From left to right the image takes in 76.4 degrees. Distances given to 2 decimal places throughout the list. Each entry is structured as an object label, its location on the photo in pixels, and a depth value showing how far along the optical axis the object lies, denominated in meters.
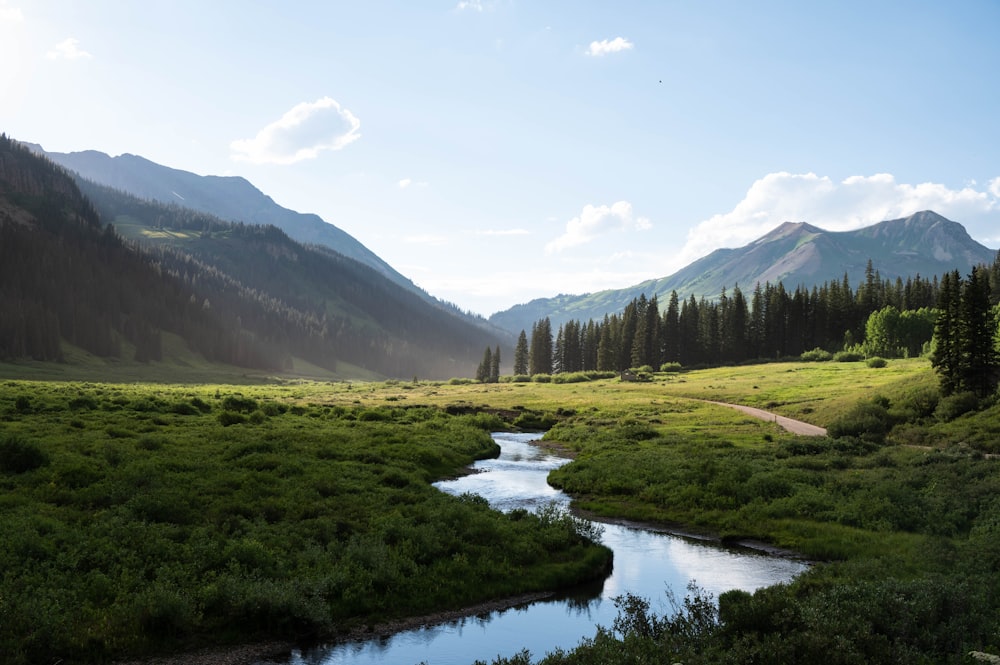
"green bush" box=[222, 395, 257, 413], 73.04
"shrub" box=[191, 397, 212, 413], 70.88
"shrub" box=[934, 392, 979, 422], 62.34
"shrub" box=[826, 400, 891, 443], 62.16
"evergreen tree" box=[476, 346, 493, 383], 196.38
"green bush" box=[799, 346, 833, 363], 150.12
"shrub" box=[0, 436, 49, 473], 32.59
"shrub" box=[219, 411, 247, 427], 59.22
